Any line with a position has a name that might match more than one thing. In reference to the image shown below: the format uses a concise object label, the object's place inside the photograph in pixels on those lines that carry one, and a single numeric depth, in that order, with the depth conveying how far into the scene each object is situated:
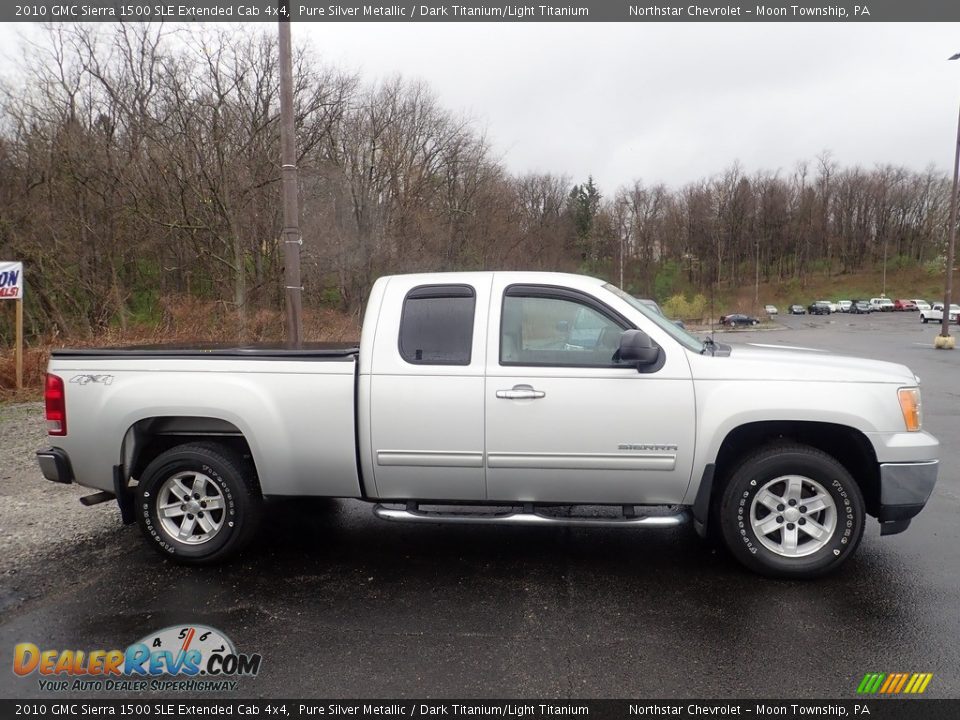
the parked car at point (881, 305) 73.88
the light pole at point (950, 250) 20.34
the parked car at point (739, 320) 50.41
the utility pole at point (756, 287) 80.43
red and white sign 10.00
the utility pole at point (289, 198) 7.97
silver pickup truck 3.70
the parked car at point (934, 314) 45.50
